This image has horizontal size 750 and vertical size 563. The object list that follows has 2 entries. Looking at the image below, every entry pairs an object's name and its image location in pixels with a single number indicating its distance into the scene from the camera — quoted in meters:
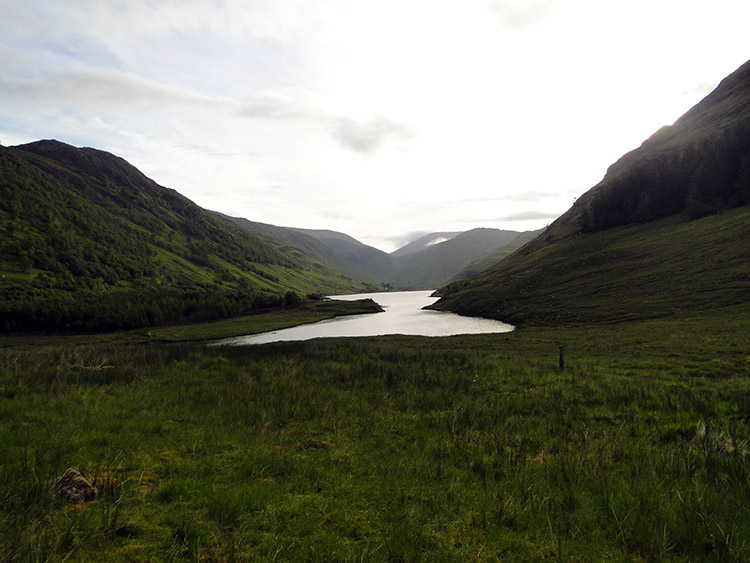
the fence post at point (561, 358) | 20.34
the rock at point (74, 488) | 6.07
